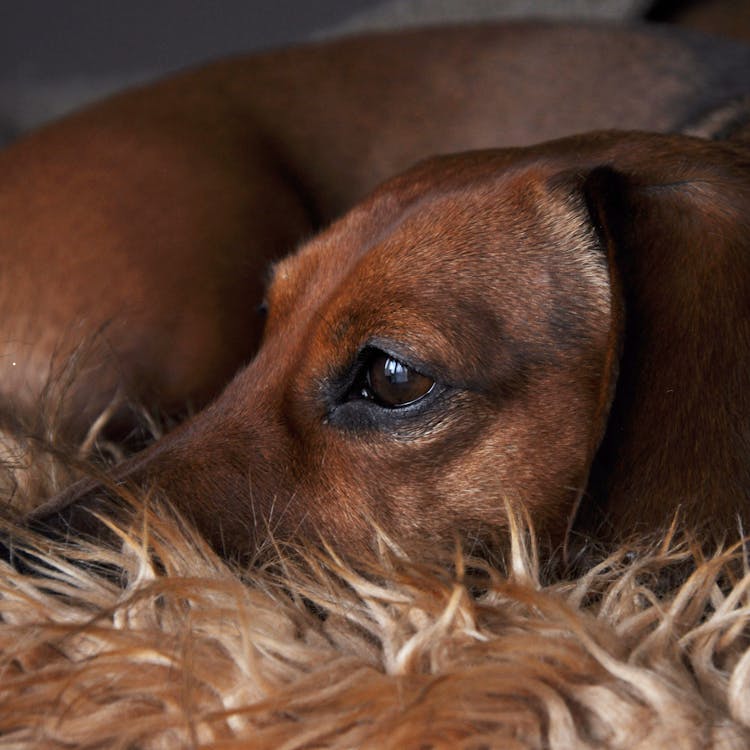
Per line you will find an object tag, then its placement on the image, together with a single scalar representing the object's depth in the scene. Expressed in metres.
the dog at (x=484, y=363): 0.47
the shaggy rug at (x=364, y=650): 0.42
